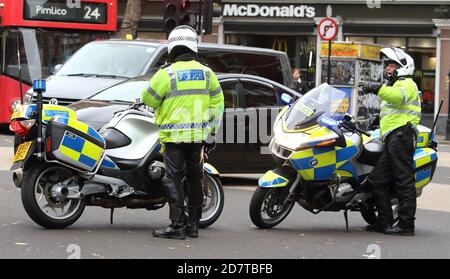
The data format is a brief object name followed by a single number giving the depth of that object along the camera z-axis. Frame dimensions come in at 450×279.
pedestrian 24.55
